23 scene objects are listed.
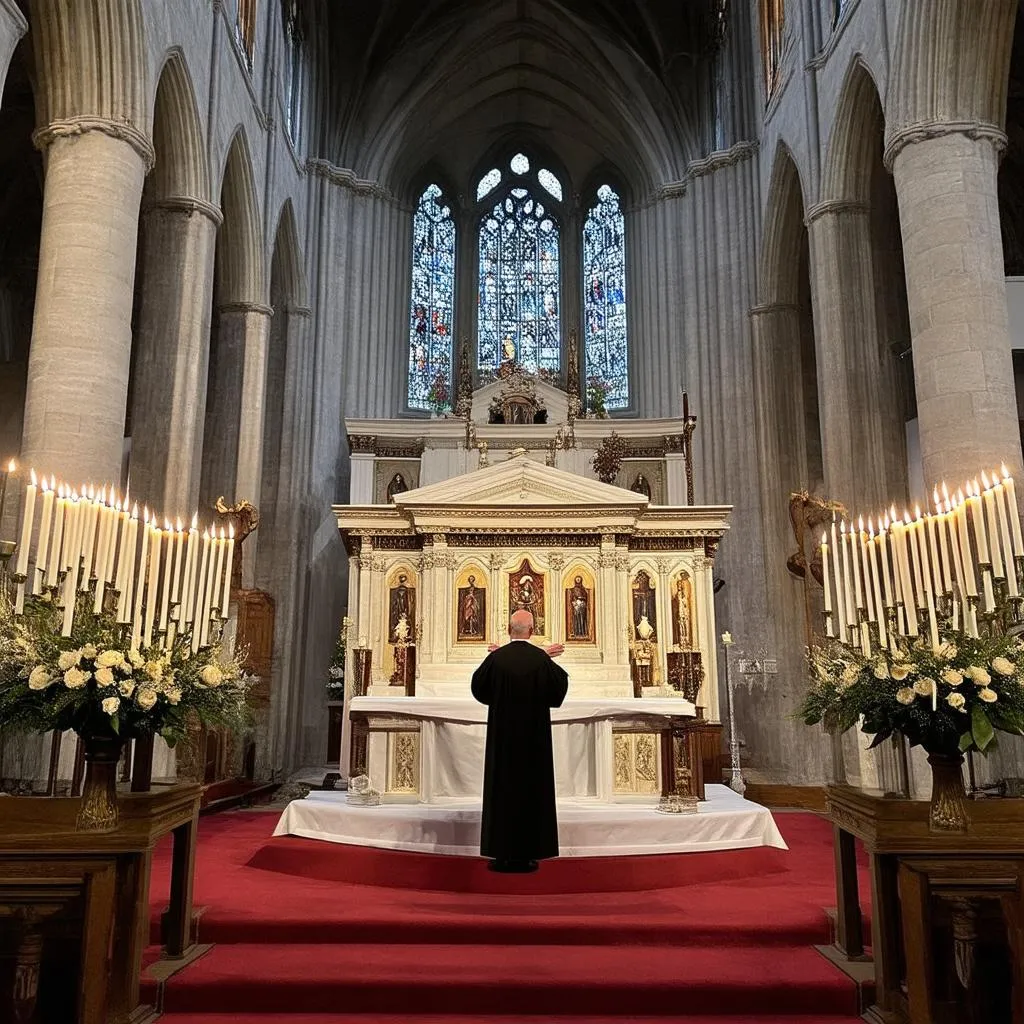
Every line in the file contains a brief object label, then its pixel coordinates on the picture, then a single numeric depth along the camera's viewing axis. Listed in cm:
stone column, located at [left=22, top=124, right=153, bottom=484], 1003
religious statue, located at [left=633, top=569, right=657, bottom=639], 1386
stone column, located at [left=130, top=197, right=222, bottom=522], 1279
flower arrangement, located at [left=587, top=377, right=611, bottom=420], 2075
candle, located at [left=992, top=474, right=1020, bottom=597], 496
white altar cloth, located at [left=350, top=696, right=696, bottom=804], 878
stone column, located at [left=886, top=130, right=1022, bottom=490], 1073
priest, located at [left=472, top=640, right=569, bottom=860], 668
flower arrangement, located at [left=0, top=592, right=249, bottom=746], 482
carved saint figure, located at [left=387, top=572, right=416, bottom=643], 1384
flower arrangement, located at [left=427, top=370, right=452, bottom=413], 2362
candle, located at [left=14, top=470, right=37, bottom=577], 488
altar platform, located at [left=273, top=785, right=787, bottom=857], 761
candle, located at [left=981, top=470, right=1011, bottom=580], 491
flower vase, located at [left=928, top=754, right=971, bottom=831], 486
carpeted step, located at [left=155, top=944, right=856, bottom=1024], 506
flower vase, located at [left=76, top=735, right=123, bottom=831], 489
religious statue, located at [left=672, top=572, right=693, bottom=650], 1373
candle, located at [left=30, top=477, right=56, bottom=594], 491
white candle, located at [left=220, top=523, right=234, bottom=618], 614
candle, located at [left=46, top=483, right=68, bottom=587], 511
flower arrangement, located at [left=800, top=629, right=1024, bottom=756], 481
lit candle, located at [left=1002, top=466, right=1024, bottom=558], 501
